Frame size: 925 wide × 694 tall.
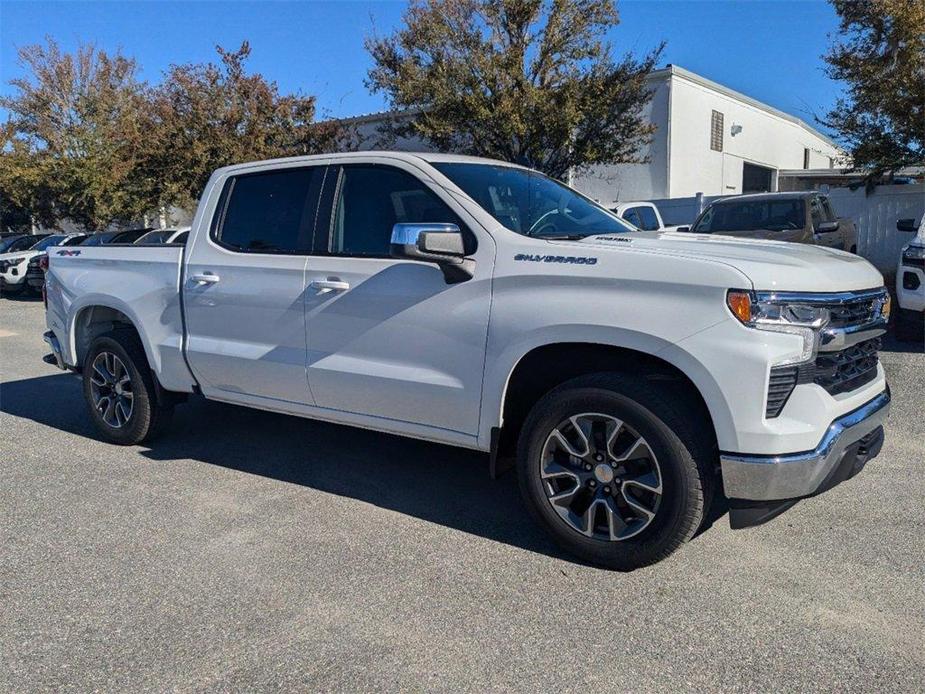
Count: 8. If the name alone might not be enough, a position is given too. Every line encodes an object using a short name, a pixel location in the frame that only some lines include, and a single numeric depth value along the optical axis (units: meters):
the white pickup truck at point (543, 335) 3.24
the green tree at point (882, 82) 13.63
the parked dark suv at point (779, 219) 11.23
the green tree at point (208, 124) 19.59
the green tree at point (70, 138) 26.36
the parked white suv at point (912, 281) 8.16
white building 22.45
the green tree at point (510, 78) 17.36
